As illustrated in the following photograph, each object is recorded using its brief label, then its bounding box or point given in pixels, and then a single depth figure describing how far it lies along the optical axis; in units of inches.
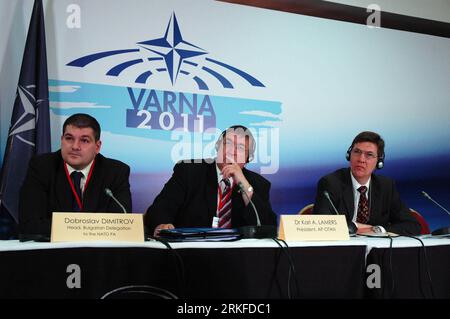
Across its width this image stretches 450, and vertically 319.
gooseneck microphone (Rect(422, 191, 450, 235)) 95.7
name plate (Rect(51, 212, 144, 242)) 68.7
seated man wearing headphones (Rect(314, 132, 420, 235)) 117.1
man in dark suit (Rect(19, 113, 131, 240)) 100.1
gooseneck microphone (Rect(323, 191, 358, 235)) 92.6
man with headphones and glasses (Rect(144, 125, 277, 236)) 113.7
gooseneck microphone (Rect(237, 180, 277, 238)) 82.6
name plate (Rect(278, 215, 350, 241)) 78.7
